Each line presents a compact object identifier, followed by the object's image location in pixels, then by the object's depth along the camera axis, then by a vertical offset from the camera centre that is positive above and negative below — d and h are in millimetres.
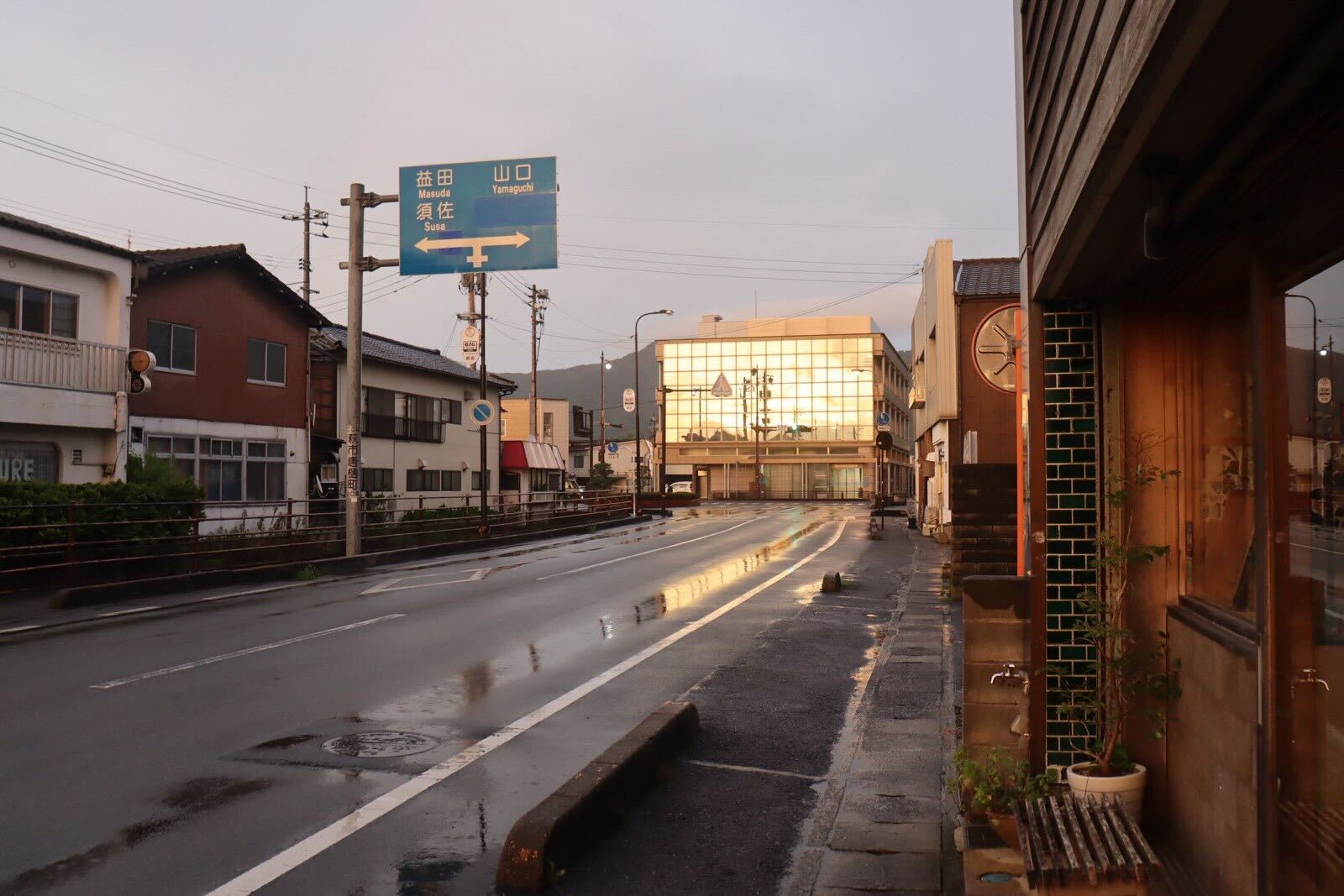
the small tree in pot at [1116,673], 4707 -934
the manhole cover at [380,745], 6883 -1830
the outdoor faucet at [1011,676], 5523 -1061
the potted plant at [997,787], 5125 -1580
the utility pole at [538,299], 57219 +10030
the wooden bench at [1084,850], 3773 -1454
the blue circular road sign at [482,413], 29297 +1883
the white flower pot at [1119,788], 4668 -1416
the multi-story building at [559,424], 76938 +4286
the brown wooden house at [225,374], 24688 +2778
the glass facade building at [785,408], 90188 +6261
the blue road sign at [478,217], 18906 +4891
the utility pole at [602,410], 80625 +5581
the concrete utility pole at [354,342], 21250 +2881
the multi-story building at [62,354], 20109 +2565
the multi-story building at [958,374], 24703 +2790
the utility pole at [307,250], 47938 +10786
